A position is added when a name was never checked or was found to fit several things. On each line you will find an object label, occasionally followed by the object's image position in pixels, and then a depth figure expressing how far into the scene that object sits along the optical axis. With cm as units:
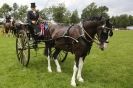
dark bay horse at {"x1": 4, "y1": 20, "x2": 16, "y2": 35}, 1157
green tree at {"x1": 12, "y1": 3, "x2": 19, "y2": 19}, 4136
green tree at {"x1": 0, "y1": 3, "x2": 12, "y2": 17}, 4000
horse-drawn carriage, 474
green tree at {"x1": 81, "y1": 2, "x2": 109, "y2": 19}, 4328
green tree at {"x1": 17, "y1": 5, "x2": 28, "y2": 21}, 3602
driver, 478
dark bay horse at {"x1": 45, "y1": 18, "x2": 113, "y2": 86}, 350
